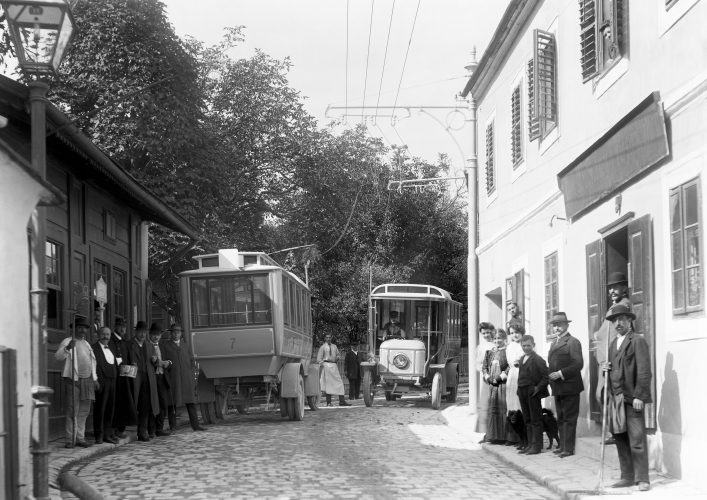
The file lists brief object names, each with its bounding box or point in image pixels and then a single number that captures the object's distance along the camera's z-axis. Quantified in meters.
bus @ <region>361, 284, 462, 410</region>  24.33
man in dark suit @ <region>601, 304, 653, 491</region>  9.26
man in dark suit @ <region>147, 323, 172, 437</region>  16.00
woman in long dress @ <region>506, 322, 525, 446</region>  13.30
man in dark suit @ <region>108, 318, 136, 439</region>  14.99
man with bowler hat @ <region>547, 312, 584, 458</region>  12.13
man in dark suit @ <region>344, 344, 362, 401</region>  28.81
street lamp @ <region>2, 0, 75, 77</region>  7.79
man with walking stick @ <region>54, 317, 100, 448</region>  13.55
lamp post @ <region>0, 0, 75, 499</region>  7.46
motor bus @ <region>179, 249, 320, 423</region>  18.47
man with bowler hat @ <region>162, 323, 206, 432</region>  16.83
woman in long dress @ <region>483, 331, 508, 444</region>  13.98
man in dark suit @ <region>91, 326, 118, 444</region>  14.30
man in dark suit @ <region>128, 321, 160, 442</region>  15.33
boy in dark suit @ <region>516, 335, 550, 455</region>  12.69
